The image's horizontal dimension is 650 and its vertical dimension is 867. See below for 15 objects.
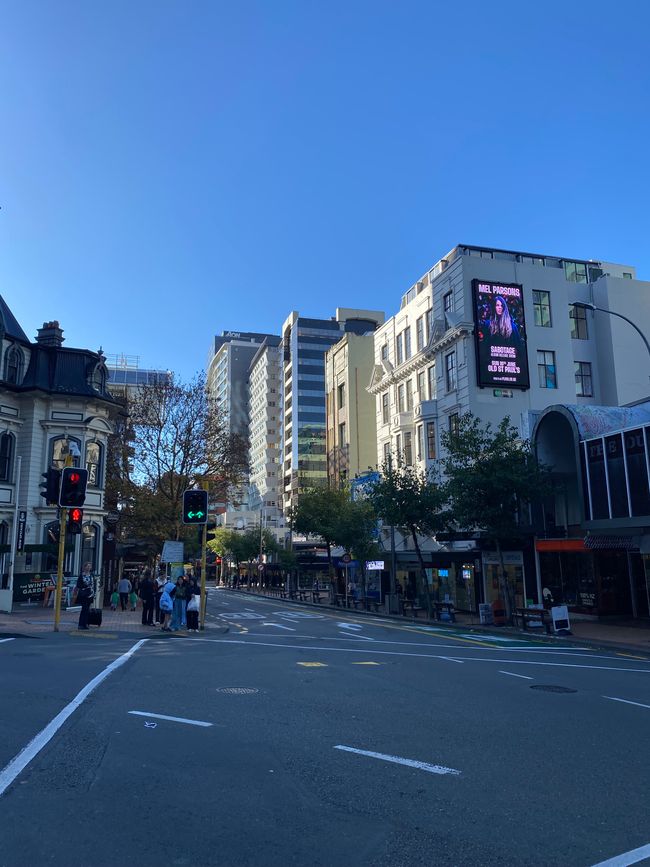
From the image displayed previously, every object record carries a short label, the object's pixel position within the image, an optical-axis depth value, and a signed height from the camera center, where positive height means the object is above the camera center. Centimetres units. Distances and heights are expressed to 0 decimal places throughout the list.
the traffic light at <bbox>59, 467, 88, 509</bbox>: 1942 +250
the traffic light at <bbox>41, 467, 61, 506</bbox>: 1939 +255
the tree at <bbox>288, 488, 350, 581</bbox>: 4681 +446
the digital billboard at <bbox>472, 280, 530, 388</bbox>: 3978 +1350
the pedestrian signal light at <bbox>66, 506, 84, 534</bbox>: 2040 +168
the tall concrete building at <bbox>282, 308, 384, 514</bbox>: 10475 +2884
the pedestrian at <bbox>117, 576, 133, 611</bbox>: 3356 -52
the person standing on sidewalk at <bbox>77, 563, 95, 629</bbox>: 2116 -65
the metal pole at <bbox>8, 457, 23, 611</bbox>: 3072 +167
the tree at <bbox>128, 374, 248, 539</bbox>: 4109 +793
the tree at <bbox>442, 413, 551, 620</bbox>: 2714 +349
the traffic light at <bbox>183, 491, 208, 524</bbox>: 2134 +213
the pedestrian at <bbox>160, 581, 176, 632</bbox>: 2180 -75
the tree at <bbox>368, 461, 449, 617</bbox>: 3244 +328
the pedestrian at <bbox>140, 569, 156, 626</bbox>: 2330 -59
